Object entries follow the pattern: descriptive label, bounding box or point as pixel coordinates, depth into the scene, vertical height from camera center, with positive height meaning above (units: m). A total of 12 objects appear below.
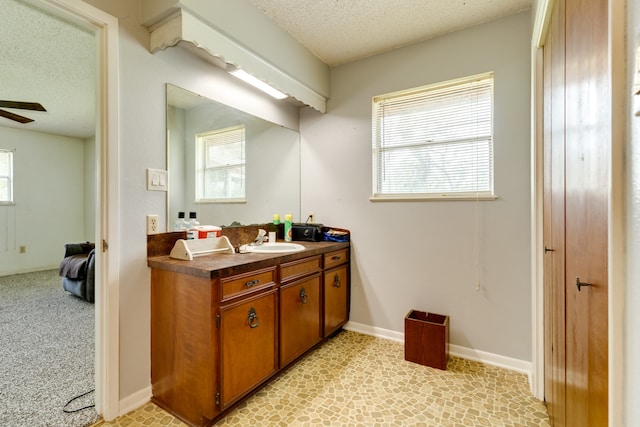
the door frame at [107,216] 1.58 -0.01
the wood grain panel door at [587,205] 0.72 +0.02
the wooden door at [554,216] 1.19 -0.02
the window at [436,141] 2.23 +0.58
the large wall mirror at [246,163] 1.94 +0.43
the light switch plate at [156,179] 1.76 +0.21
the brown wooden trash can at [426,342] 2.09 -0.95
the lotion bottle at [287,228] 2.76 -0.14
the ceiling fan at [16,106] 2.79 +1.09
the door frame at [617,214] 0.58 -0.01
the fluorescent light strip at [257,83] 2.18 +1.04
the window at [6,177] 4.79 +0.62
